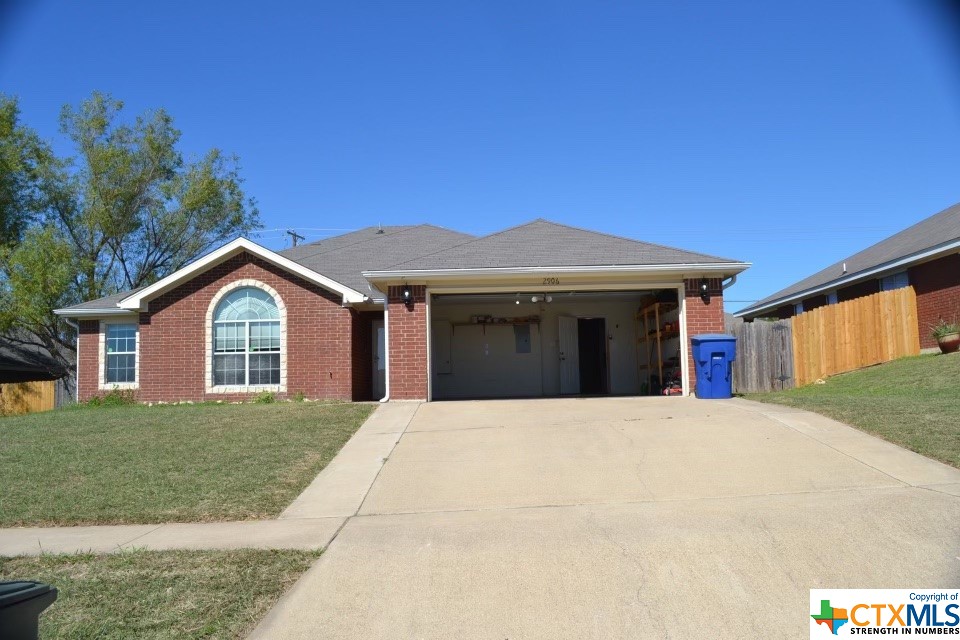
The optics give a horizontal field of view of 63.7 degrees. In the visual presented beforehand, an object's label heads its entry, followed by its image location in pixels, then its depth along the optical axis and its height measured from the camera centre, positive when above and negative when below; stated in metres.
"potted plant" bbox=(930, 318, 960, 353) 18.36 +0.52
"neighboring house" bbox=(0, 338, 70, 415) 26.23 -0.38
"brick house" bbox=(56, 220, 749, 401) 15.71 +1.23
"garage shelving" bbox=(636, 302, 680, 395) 18.16 +0.57
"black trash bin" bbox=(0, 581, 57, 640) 2.93 -0.89
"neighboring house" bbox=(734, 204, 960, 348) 20.08 +2.58
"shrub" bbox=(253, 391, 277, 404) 16.55 -0.55
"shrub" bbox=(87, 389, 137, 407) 17.78 -0.54
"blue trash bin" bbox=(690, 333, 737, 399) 14.60 +0.02
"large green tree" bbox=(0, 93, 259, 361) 27.16 +6.36
